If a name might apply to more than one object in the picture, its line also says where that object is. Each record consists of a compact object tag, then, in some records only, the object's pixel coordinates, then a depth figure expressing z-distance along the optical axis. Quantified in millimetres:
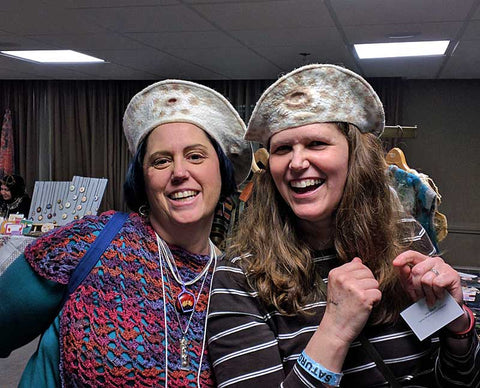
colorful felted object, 2029
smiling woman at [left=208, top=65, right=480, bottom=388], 1048
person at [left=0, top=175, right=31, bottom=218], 5434
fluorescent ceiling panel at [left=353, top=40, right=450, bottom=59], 4609
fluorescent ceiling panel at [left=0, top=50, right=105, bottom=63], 5416
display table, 4168
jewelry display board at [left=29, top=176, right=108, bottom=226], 5004
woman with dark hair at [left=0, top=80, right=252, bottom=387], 1127
